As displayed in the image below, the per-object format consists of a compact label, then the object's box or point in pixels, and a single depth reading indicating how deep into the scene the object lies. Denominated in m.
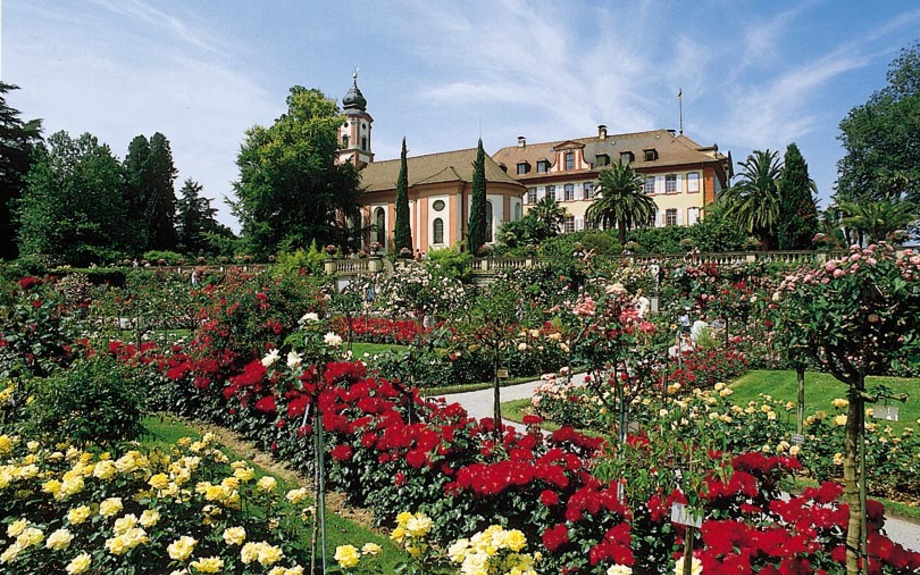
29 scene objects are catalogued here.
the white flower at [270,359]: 3.85
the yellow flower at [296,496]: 4.08
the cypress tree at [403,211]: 44.59
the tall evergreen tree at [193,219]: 52.56
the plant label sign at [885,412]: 4.05
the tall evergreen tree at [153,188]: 48.66
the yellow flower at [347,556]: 3.16
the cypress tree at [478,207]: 42.53
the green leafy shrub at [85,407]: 5.09
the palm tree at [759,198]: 36.28
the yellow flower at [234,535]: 3.58
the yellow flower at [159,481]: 4.10
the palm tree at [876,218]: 28.36
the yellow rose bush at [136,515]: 3.56
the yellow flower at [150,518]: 3.66
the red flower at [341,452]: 5.52
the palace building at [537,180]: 46.03
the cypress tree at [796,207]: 35.62
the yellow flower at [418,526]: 3.29
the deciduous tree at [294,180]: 38.47
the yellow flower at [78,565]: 3.32
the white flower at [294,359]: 3.86
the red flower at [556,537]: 3.86
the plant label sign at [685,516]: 2.88
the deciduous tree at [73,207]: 36.00
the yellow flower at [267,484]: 4.13
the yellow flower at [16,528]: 3.65
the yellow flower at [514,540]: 3.00
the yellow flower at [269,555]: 3.32
